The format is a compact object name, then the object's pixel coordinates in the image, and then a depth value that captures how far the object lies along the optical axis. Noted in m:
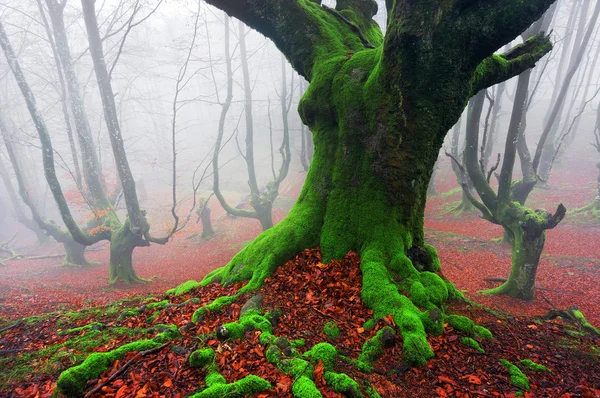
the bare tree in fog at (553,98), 16.82
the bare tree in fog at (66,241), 13.83
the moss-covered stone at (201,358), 2.52
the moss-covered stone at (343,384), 2.27
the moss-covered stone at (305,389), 2.16
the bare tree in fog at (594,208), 12.04
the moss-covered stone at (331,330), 3.03
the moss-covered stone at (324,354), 2.60
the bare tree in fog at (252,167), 14.49
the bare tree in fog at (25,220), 18.77
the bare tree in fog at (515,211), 6.73
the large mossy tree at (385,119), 2.98
